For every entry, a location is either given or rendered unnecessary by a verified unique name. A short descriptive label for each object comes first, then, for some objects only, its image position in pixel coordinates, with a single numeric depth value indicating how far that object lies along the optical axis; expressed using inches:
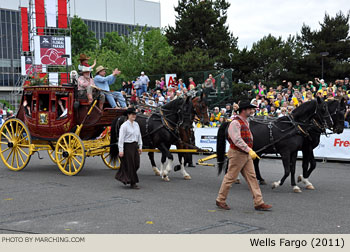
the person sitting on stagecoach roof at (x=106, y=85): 461.3
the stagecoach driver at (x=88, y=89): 453.7
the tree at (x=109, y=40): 2159.8
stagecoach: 453.1
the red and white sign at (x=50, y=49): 1168.8
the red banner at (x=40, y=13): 1254.9
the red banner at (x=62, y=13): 1289.4
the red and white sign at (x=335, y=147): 564.4
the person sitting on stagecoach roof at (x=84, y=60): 464.1
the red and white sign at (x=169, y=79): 1029.8
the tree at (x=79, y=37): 2277.3
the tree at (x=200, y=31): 1642.5
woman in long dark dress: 379.9
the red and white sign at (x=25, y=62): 1589.6
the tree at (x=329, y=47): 1385.0
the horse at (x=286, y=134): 370.9
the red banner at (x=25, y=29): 1852.9
